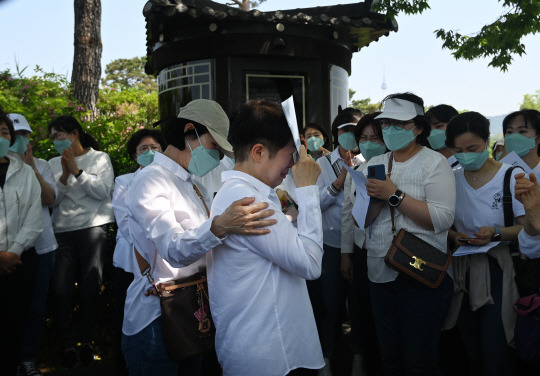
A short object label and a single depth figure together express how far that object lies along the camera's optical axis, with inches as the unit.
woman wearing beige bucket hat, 92.4
